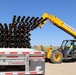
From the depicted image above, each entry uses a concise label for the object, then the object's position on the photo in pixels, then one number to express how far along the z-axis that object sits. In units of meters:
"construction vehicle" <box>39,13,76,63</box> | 9.94
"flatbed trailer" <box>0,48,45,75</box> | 3.41
